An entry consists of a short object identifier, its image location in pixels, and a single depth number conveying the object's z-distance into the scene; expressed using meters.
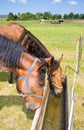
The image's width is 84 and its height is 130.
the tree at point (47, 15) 92.44
